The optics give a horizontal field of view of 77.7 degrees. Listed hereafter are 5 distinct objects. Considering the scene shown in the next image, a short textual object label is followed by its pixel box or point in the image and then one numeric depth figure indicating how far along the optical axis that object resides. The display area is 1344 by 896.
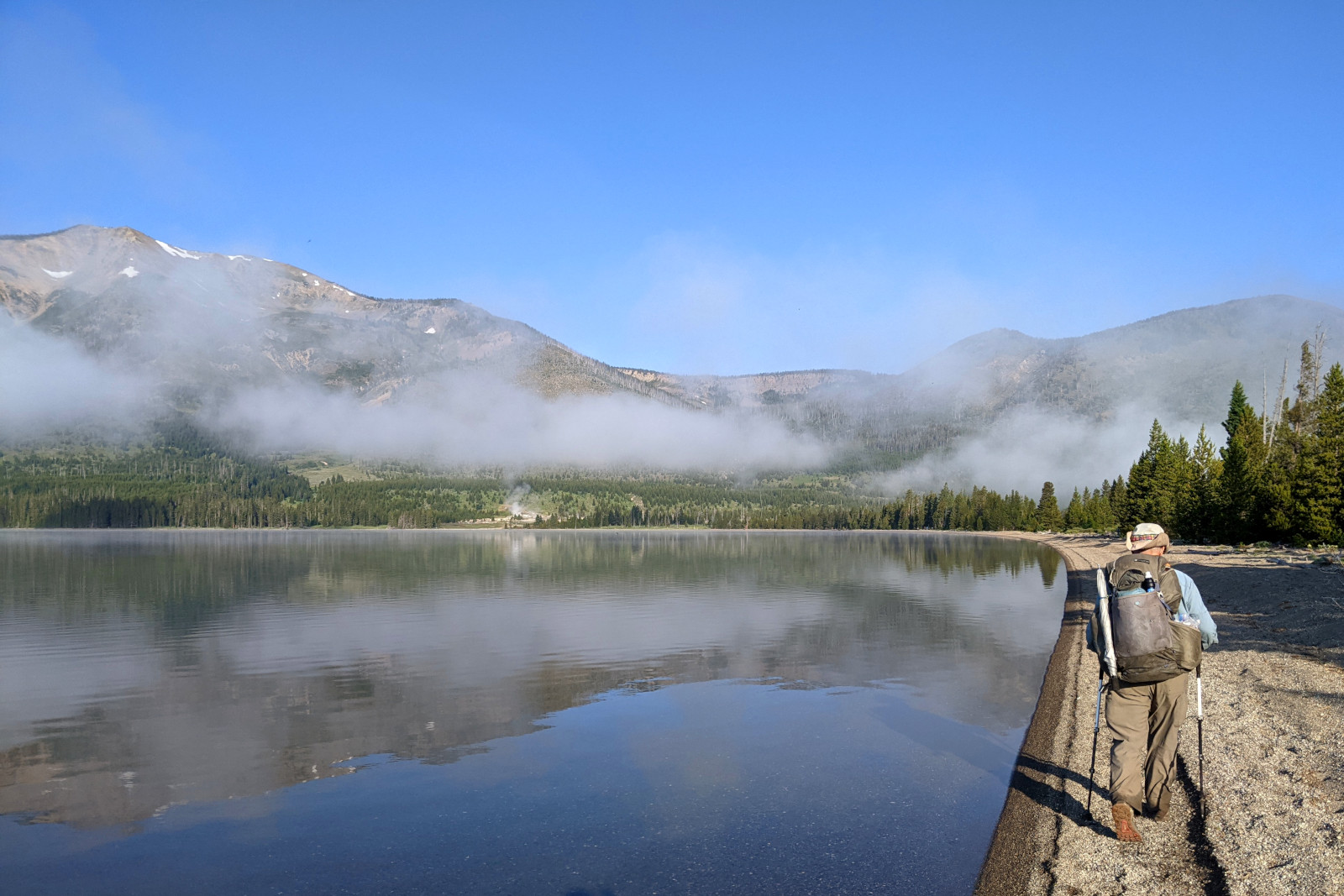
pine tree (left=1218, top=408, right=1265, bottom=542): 68.19
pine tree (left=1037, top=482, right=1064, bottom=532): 186.88
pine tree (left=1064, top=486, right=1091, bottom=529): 174.88
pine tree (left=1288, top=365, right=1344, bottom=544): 54.78
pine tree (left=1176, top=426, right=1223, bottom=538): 79.94
